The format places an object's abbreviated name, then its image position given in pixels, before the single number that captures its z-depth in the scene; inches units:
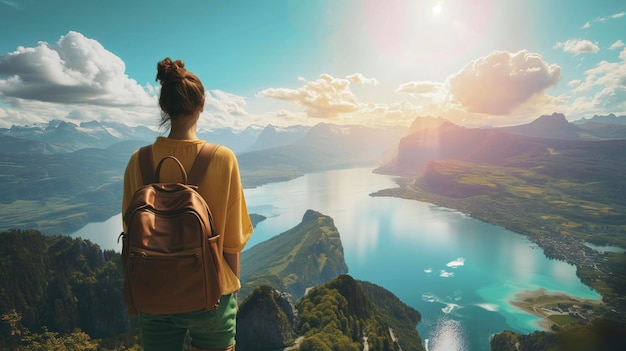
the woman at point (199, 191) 104.9
